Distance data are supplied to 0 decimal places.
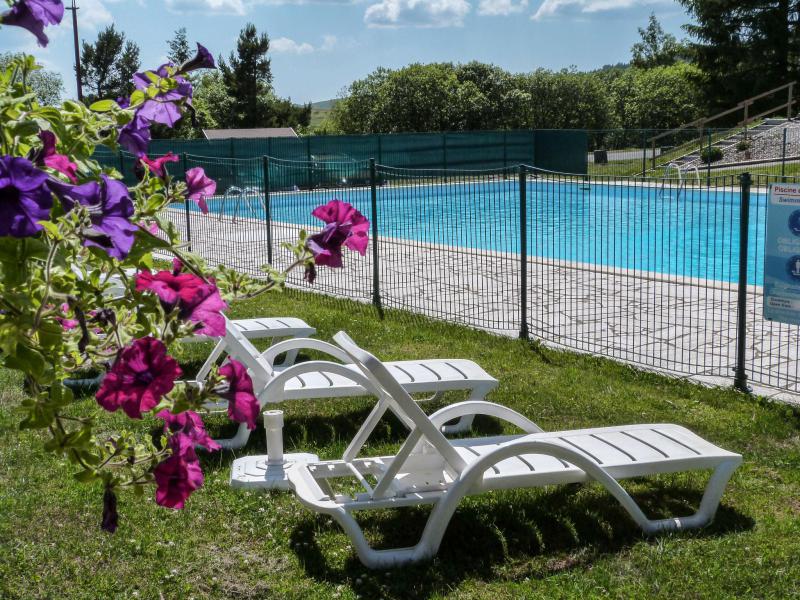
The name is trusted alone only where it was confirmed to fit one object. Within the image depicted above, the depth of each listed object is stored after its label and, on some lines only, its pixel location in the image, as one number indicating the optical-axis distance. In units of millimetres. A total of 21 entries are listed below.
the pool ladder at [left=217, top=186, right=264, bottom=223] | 14547
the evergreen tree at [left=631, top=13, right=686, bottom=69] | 83475
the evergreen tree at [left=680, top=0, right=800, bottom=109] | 40875
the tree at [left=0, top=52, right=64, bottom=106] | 50288
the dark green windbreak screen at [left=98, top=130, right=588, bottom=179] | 27016
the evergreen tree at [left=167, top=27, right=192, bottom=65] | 70288
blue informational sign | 6324
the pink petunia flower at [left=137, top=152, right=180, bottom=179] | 2564
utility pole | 43925
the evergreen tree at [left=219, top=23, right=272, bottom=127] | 55906
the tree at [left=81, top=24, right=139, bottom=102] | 65562
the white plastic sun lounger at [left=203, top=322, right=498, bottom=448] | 5574
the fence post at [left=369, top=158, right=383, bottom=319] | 9617
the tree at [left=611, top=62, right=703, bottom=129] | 45750
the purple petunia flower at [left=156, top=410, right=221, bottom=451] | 2164
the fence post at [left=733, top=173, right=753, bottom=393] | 6316
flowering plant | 1742
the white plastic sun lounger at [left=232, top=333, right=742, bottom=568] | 3953
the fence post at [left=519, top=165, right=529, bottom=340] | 7953
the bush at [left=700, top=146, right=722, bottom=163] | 26875
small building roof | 34500
